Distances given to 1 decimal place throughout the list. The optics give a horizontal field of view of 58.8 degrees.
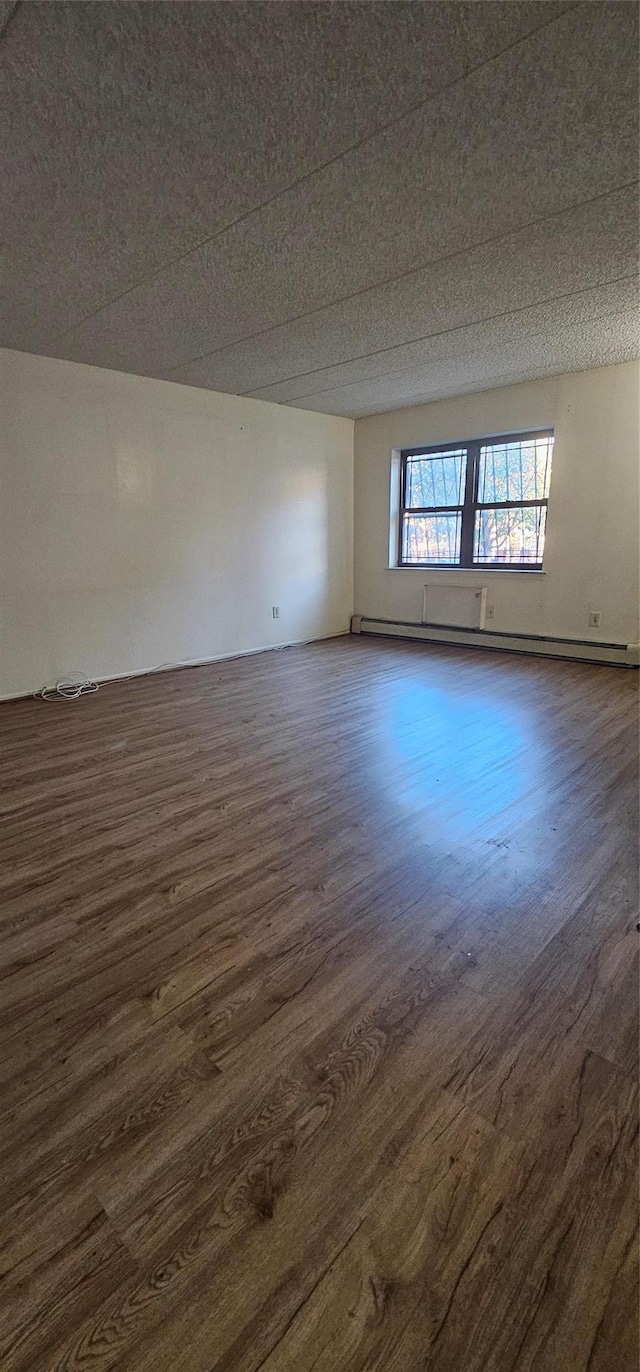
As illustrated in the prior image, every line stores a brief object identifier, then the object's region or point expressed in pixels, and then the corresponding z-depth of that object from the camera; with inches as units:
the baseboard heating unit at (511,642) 199.9
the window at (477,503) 215.2
